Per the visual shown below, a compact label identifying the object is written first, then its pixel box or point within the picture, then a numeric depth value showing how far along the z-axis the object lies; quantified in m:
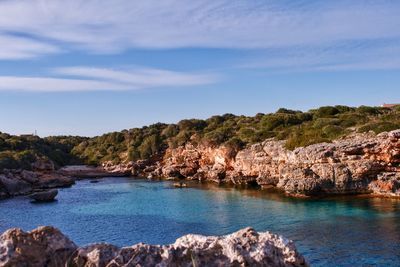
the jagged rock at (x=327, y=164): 40.84
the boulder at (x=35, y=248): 11.87
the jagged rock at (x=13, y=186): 54.95
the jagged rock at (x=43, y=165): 73.88
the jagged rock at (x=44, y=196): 49.41
